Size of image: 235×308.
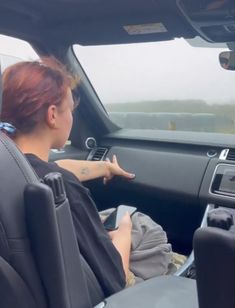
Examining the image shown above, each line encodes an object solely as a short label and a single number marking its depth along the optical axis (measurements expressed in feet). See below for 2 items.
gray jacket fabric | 5.60
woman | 4.62
